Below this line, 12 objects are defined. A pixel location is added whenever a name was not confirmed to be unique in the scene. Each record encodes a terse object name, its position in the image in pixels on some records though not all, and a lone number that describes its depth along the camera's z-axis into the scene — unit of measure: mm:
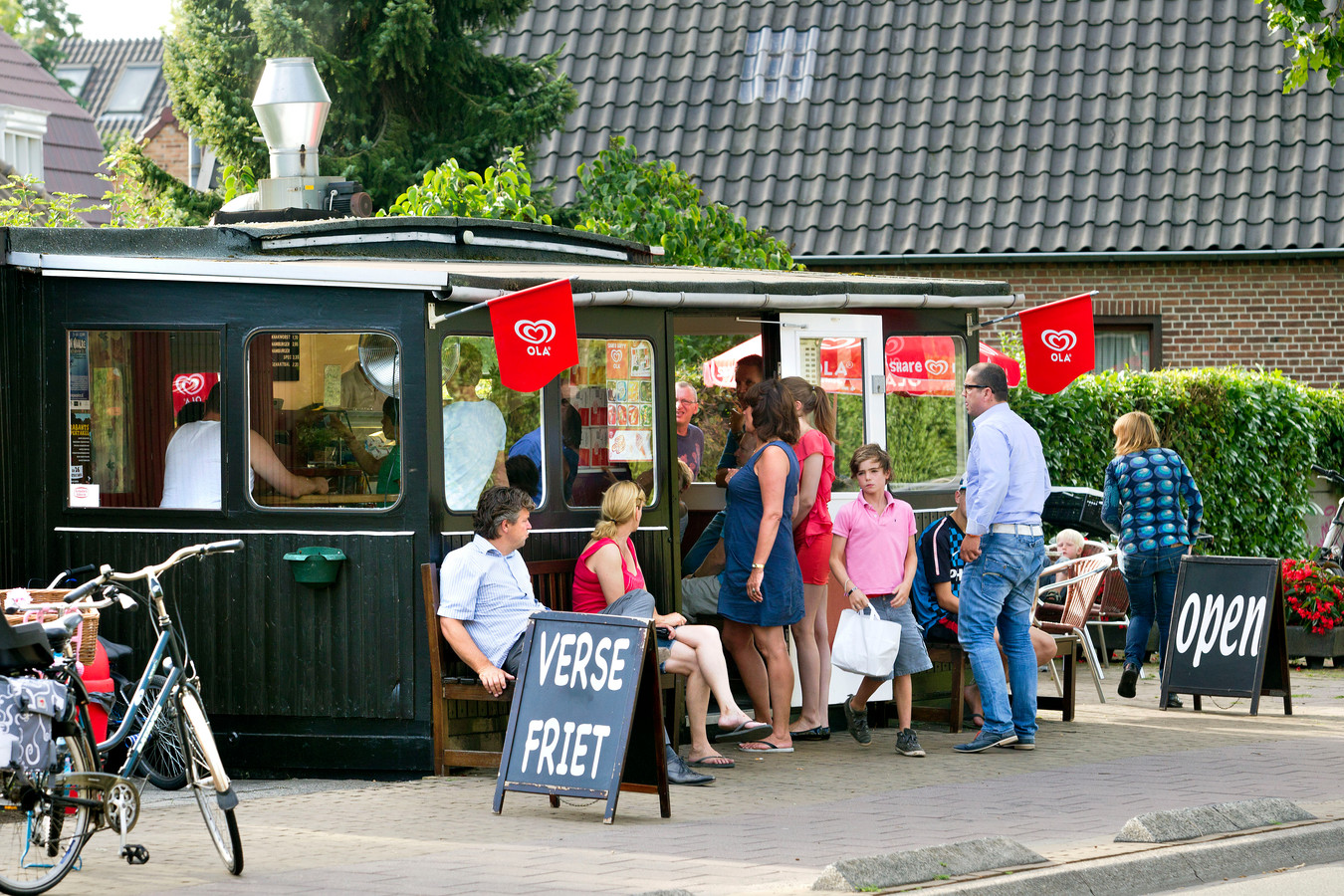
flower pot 25168
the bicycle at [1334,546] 28228
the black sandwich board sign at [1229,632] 20326
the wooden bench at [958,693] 19002
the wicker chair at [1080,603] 21164
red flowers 25122
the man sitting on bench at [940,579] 18667
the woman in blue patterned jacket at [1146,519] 22001
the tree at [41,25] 105849
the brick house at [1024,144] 35384
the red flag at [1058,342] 20494
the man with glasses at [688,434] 21955
